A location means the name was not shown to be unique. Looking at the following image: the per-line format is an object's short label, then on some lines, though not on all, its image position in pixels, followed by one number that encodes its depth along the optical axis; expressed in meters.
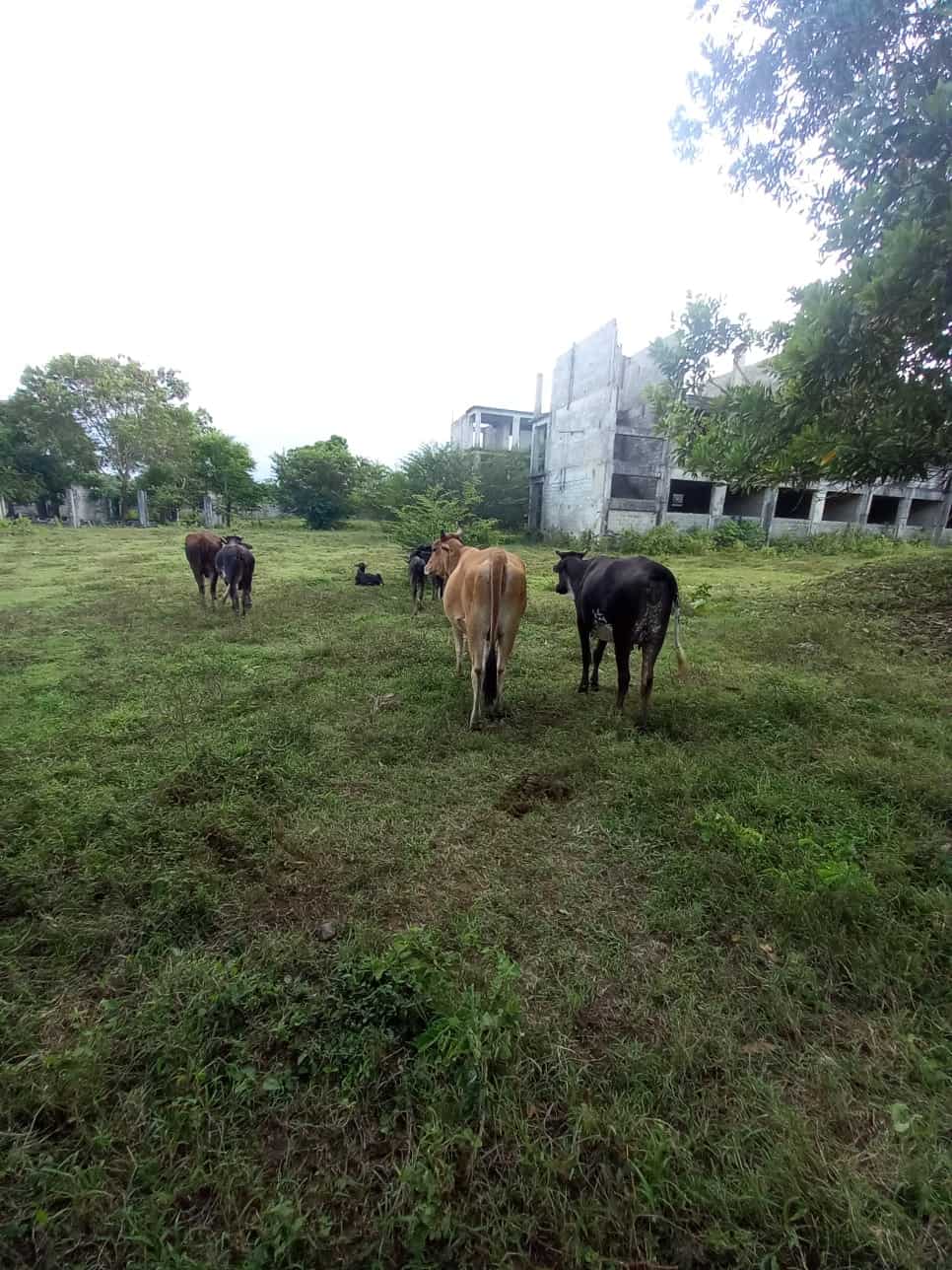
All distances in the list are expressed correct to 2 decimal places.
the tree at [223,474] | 37.25
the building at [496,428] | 35.56
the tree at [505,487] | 27.22
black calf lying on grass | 11.73
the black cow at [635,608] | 4.43
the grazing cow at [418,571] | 9.45
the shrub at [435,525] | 15.34
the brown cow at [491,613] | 4.46
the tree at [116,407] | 30.38
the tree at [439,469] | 24.84
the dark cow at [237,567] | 8.20
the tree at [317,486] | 33.03
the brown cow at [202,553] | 9.03
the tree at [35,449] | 30.34
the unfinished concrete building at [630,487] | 21.69
